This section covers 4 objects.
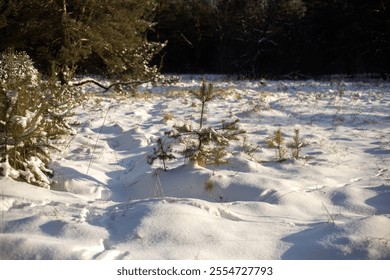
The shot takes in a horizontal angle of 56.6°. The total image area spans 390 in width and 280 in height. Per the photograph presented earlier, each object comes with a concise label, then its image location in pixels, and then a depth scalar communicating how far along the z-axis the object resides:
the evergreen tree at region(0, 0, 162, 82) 8.37
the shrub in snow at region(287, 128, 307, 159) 4.64
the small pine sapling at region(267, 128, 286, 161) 4.66
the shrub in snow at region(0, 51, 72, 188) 3.19
